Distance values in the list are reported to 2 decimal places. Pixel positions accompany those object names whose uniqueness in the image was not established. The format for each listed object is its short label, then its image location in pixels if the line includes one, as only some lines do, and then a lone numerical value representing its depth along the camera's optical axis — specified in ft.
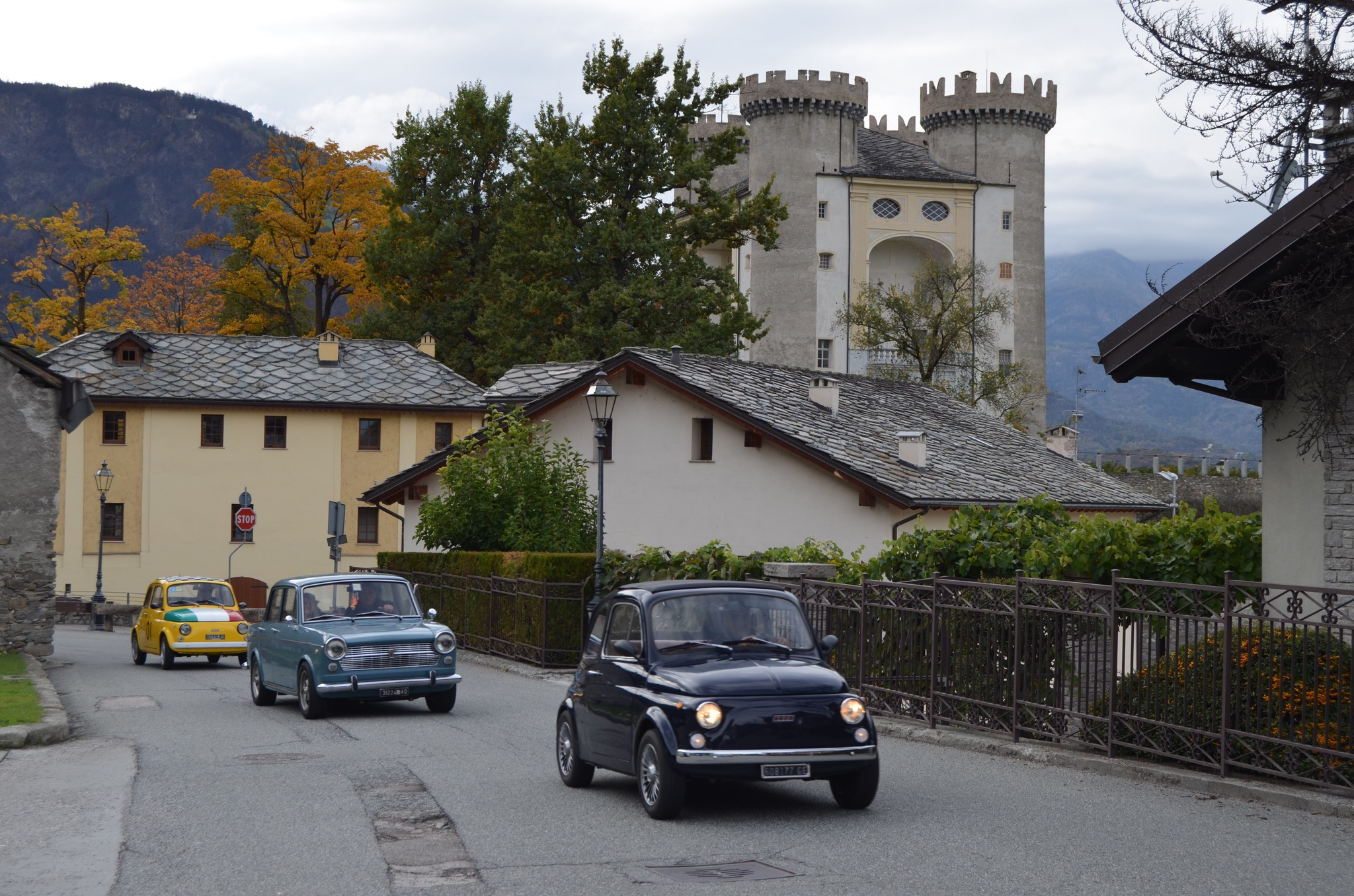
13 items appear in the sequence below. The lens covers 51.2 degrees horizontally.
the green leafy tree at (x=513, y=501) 104.58
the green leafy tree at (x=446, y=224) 197.16
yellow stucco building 173.06
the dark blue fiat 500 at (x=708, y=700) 33.17
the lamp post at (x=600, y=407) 81.41
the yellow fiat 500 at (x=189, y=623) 92.79
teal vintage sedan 57.36
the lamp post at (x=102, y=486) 157.79
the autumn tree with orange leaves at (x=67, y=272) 196.34
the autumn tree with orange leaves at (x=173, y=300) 234.17
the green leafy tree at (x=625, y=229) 163.63
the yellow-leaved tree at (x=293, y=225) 201.67
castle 291.38
